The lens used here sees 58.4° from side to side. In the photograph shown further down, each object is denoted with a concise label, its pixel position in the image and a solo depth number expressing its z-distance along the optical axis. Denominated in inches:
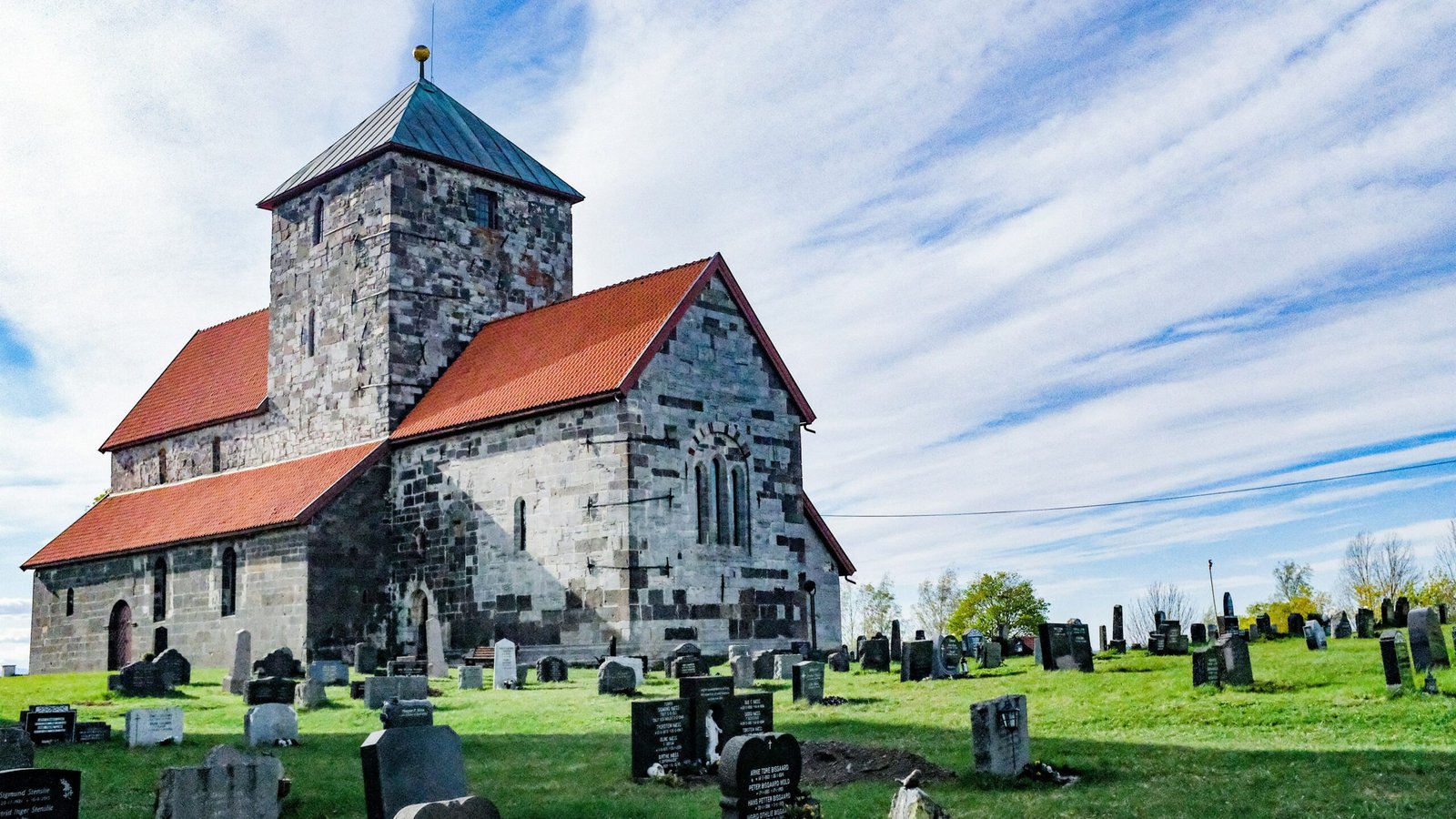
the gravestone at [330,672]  938.7
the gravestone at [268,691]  792.3
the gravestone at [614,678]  843.4
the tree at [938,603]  2968.0
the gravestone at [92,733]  687.1
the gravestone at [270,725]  647.1
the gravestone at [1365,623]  1151.6
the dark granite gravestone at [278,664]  1023.0
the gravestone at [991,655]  1018.1
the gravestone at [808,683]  772.6
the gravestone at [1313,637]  1002.7
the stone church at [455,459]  1080.8
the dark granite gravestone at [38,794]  352.5
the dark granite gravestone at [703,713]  558.6
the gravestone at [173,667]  972.6
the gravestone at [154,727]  664.4
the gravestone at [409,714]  528.4
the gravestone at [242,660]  965.2
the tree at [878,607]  3083.2
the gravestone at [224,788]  427.5
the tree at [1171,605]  2829.7
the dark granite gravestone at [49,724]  672.4
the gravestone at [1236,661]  729.0
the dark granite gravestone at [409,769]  412.2
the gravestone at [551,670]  962.7
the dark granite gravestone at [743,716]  570.3
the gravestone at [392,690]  784.3
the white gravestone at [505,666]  925.8
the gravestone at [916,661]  893.8
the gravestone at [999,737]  515.8
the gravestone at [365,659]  1041.5
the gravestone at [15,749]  529.0
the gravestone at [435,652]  1047.0
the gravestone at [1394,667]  655.8
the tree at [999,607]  2346.2
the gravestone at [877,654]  1020.5
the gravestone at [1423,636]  713.0
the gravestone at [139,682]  948.6
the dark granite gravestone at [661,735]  544.1
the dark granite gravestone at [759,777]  419.2
